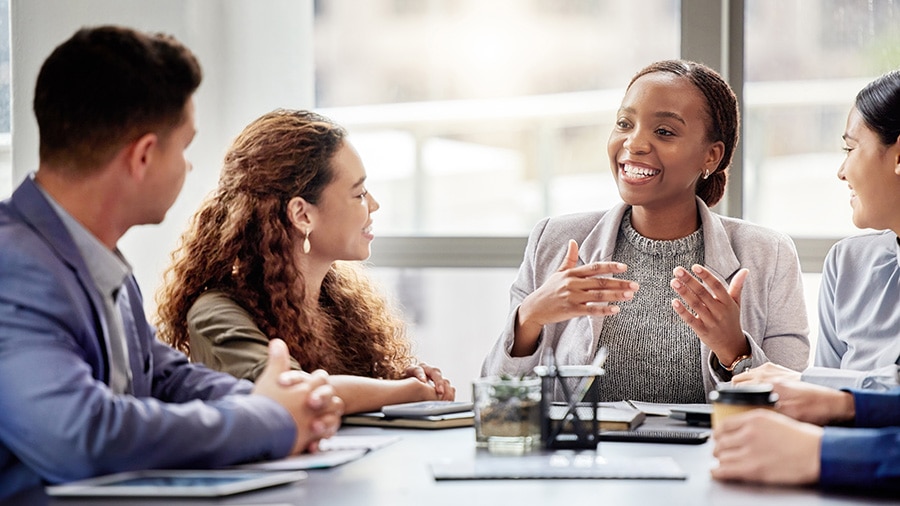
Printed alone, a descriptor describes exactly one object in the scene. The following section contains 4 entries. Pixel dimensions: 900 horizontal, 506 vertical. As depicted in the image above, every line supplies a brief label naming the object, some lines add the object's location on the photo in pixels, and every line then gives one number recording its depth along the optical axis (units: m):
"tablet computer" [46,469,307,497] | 2.37
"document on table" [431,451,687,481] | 2.50
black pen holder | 2.67
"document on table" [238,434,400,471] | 2.55
